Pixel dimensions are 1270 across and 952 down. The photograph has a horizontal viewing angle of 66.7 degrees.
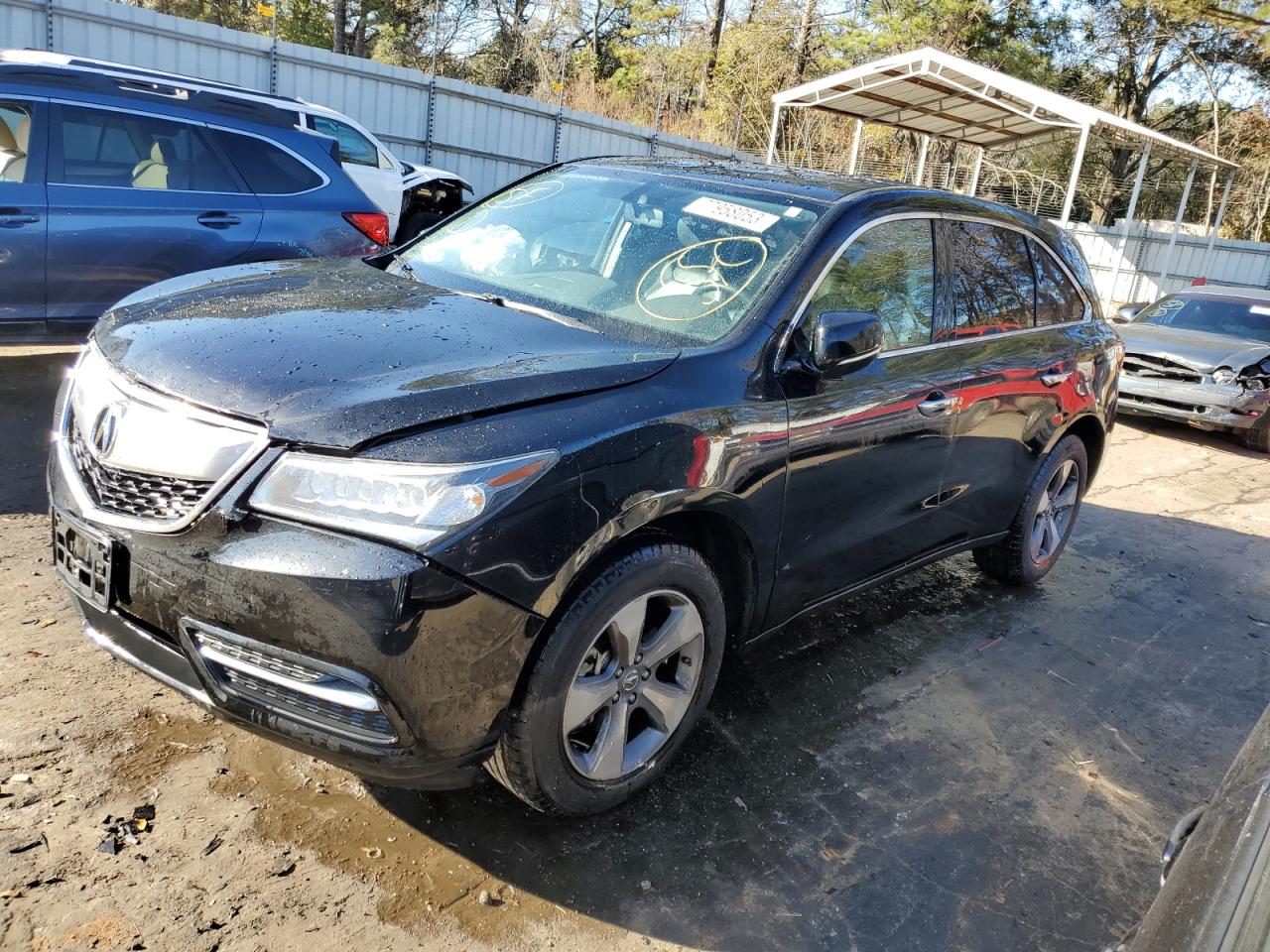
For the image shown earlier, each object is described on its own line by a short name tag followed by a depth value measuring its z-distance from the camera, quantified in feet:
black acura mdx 6.84
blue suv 17.17
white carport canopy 46.21
